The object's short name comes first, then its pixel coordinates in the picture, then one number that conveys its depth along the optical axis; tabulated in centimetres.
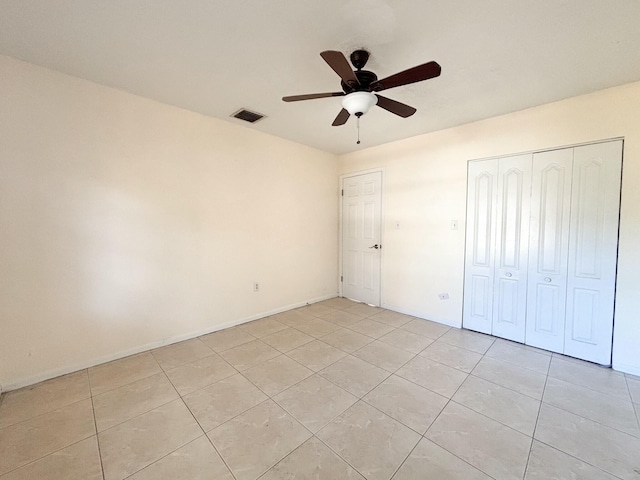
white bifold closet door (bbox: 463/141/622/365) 238
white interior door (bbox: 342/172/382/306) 410
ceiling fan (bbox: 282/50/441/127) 153
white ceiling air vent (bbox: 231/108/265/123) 286
